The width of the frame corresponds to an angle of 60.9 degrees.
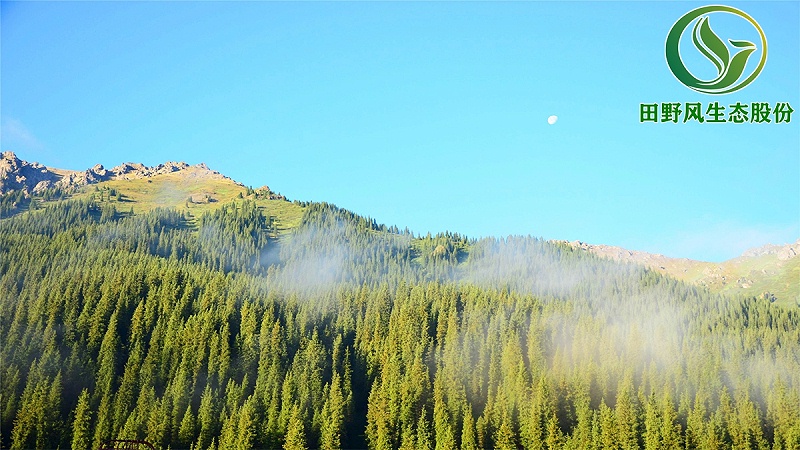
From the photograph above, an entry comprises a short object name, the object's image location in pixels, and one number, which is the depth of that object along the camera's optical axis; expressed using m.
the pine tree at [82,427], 132.25
